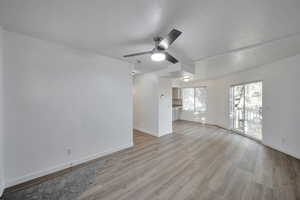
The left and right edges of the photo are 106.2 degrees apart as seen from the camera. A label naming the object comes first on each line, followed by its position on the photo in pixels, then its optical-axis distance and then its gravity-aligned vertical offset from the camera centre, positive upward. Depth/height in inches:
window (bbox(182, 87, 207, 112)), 255.3 -1.6
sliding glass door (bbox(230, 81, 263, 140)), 149.5 -15.8
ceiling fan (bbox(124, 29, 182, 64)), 63.6 +34.5
